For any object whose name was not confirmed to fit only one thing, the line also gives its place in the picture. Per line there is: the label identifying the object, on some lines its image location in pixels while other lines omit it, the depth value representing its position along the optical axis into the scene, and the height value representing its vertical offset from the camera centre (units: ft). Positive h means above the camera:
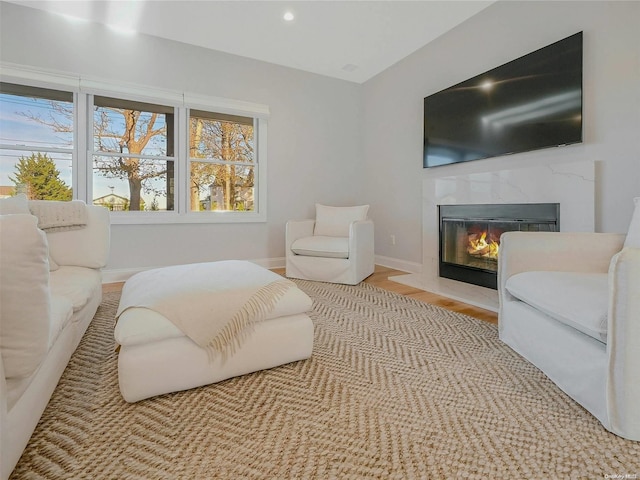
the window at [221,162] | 11.79 +2.84
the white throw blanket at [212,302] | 3.84 -0.87
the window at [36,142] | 9.28 +2.88
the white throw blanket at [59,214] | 5.92 +0.41
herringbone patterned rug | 2.77 -2.04
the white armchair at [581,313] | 3.00 -0.95
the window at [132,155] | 10.39 +2.76
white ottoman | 3.60 -1.47
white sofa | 2.37 -0.81
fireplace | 8.08 +0.12
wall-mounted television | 7.26 +3.45
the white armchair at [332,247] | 9.77 -0.40
